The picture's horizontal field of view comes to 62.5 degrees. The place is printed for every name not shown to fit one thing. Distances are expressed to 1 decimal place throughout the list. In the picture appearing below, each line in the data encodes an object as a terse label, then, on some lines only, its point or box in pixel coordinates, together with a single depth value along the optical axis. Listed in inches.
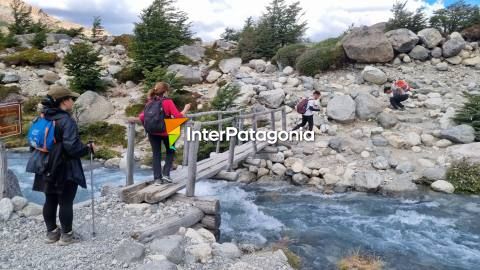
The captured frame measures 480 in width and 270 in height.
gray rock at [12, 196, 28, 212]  243.9
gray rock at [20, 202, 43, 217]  240.4
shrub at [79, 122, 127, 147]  596.3
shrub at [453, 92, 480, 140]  507.0
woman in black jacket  184.2
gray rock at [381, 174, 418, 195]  415.2
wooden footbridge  267.4
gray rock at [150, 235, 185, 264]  203.5
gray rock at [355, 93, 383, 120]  588.1
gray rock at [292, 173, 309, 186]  453.4
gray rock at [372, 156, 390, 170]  459.2
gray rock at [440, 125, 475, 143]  490.9
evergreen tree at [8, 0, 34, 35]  1178.8
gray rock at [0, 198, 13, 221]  232.7
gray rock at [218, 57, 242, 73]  852.0
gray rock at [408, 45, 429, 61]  791.7
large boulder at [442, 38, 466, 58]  780.6
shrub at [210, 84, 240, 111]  545.6
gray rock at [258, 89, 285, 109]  646.5
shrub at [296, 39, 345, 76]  788.6
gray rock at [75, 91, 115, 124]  633.0
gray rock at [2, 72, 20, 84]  767.1
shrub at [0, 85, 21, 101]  708.7
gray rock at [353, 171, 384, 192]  420.8
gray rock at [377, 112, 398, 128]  559.5
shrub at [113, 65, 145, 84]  808.3
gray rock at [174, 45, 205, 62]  978.1
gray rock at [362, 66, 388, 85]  724.0
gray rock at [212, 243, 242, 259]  223.7
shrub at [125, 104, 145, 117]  659.4
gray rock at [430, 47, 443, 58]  794.2
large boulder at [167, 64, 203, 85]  772.0
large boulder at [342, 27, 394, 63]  778.2
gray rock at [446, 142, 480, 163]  446.6
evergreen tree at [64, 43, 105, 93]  699.4
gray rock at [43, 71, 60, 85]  780.6
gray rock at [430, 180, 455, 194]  414.3
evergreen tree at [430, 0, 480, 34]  863.1
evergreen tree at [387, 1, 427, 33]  863.1
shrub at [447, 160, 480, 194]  414.6
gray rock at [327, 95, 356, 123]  579.8
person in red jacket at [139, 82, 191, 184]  259.3
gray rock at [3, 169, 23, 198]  251.1
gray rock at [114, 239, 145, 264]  194.2
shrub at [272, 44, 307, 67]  853.2
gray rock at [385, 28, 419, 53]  789.2
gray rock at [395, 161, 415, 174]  449.7
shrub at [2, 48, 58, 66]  874.1
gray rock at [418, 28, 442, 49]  799.1
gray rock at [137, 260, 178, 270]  179.8
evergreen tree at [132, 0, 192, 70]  775.1
